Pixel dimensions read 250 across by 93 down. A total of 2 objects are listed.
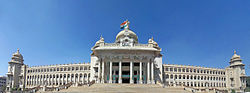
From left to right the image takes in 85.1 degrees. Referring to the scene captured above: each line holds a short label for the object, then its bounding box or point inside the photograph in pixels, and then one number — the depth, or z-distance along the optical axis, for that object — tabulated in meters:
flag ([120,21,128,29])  48.46
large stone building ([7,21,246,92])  42.19
